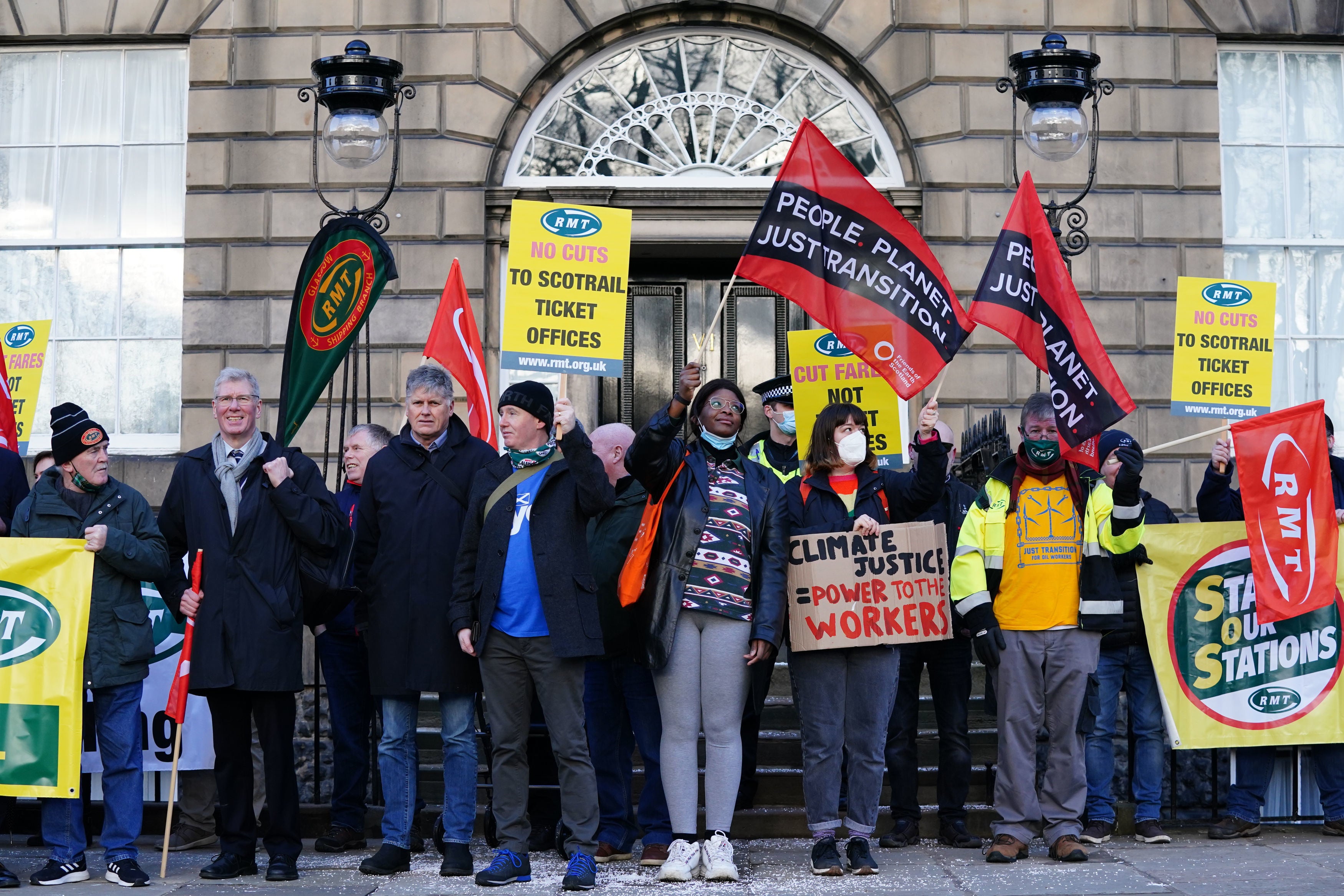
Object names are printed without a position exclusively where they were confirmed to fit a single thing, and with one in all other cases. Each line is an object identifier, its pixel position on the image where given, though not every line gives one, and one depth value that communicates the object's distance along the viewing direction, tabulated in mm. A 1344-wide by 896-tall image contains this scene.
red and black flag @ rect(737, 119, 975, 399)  7602
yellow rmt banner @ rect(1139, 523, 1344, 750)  8172
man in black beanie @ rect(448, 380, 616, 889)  6773
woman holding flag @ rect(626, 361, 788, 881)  6852
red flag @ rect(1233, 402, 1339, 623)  8055
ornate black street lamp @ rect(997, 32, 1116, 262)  9266
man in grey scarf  6902
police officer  8789
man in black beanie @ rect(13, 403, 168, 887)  7039
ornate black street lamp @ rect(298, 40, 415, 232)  9219
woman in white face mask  7023
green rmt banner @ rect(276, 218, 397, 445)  8062
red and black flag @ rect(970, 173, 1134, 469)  7695
